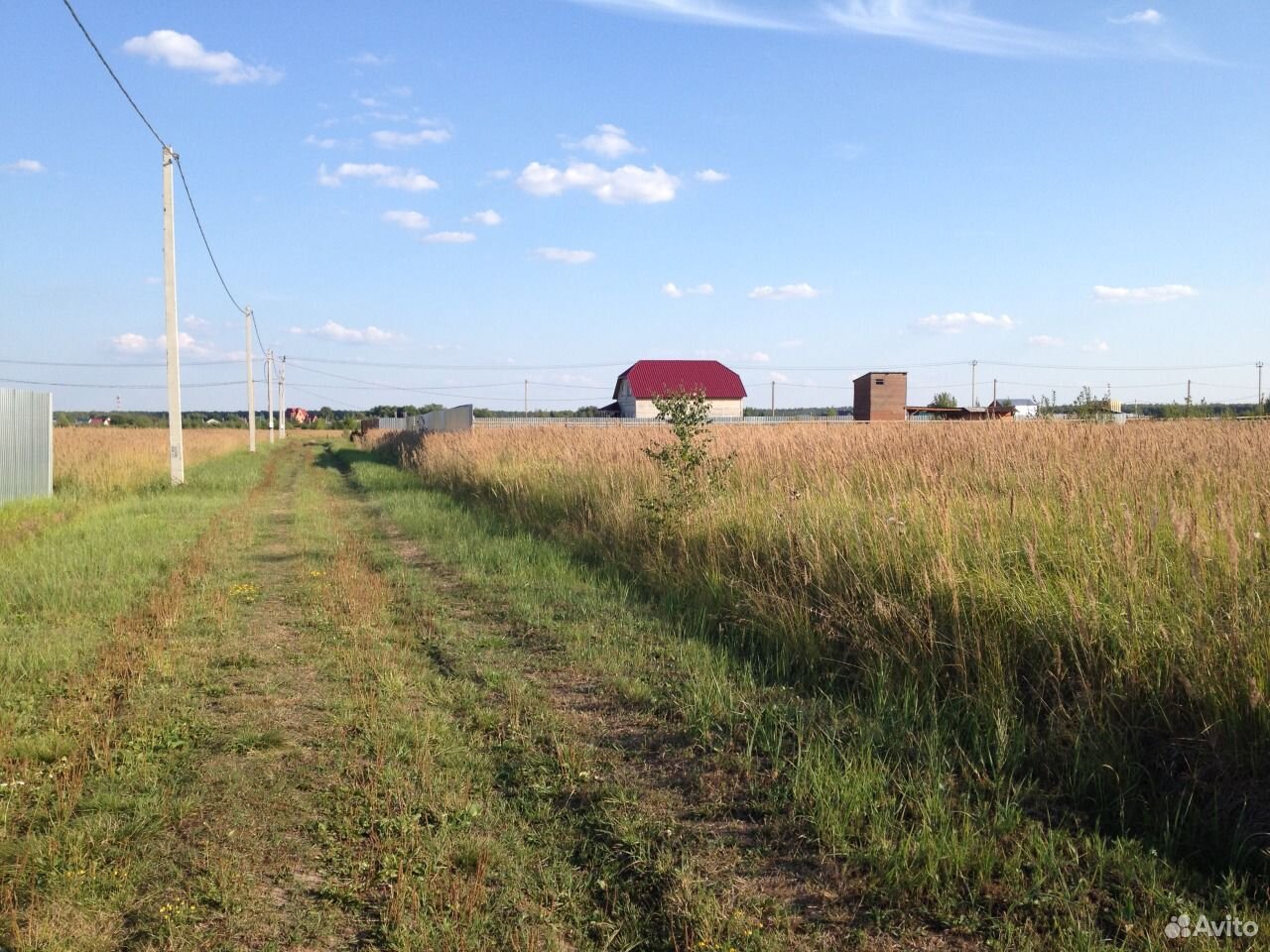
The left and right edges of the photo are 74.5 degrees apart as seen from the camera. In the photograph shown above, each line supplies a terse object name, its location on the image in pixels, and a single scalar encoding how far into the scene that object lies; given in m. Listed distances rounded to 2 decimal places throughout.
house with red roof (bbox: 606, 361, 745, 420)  59.50
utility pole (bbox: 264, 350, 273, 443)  70.24
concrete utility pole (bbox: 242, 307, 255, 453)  45.94
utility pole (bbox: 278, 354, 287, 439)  80.08
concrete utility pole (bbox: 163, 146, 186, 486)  19.91
